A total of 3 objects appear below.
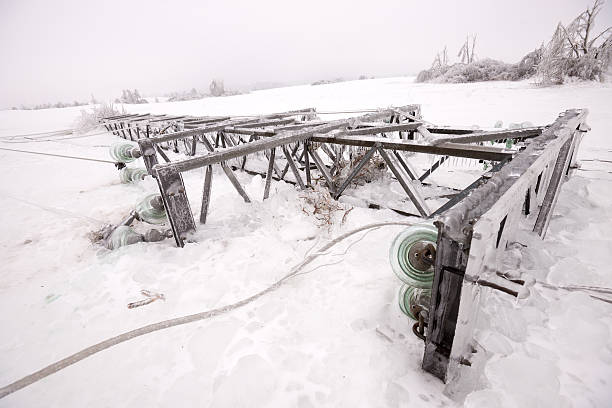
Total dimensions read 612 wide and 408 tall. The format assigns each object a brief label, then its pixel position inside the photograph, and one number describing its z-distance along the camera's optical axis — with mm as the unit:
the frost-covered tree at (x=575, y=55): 10992
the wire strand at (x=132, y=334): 1945
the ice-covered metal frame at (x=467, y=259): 1263
